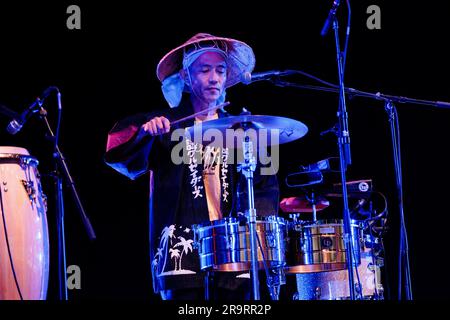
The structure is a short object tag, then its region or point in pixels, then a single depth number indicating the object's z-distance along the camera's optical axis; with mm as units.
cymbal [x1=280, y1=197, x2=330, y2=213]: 4723
